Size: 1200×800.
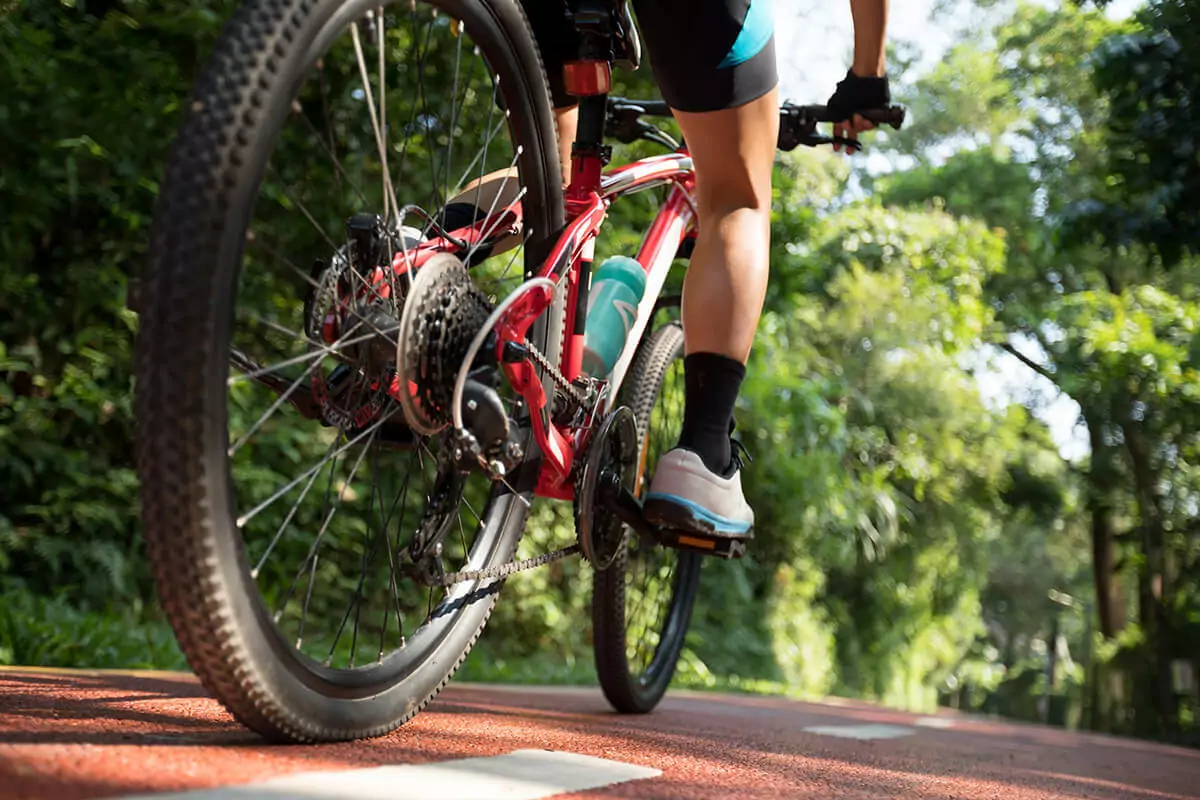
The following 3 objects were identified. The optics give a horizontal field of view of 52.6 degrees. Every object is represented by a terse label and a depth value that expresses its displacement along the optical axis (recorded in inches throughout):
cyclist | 75.9
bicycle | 46.6
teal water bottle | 88.0
